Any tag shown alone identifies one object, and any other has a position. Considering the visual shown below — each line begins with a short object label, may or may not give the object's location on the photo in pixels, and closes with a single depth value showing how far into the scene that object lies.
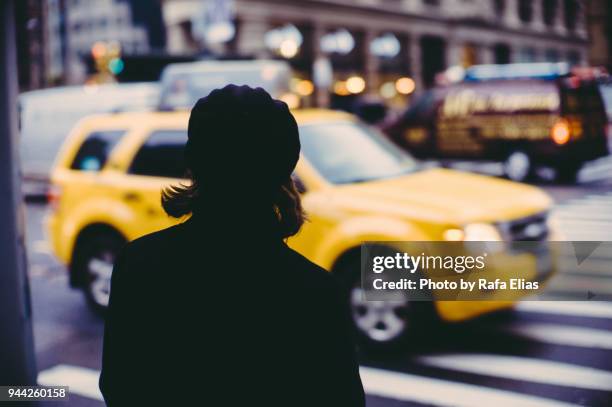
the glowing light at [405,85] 34.53
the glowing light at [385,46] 33.47
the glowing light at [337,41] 32.31
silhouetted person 1.52
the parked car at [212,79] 13.96
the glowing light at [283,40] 30.17
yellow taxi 4.78
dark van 12.66
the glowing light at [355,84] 33.25
